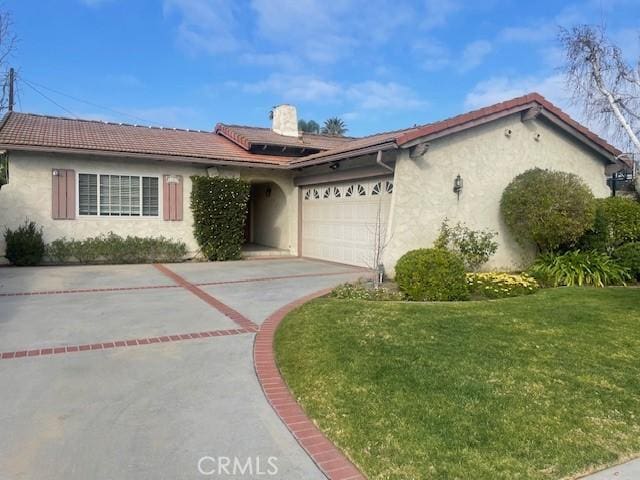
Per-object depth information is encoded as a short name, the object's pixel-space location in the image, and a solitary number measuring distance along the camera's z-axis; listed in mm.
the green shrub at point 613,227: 11602
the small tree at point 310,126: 61438
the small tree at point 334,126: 66375
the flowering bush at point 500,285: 9156
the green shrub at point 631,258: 10766
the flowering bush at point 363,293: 8578
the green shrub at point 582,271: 10656
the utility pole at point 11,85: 19025
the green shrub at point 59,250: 13367
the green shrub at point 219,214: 15273
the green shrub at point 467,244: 11602
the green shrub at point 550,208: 10998
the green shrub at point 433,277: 8531
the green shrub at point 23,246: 12688
